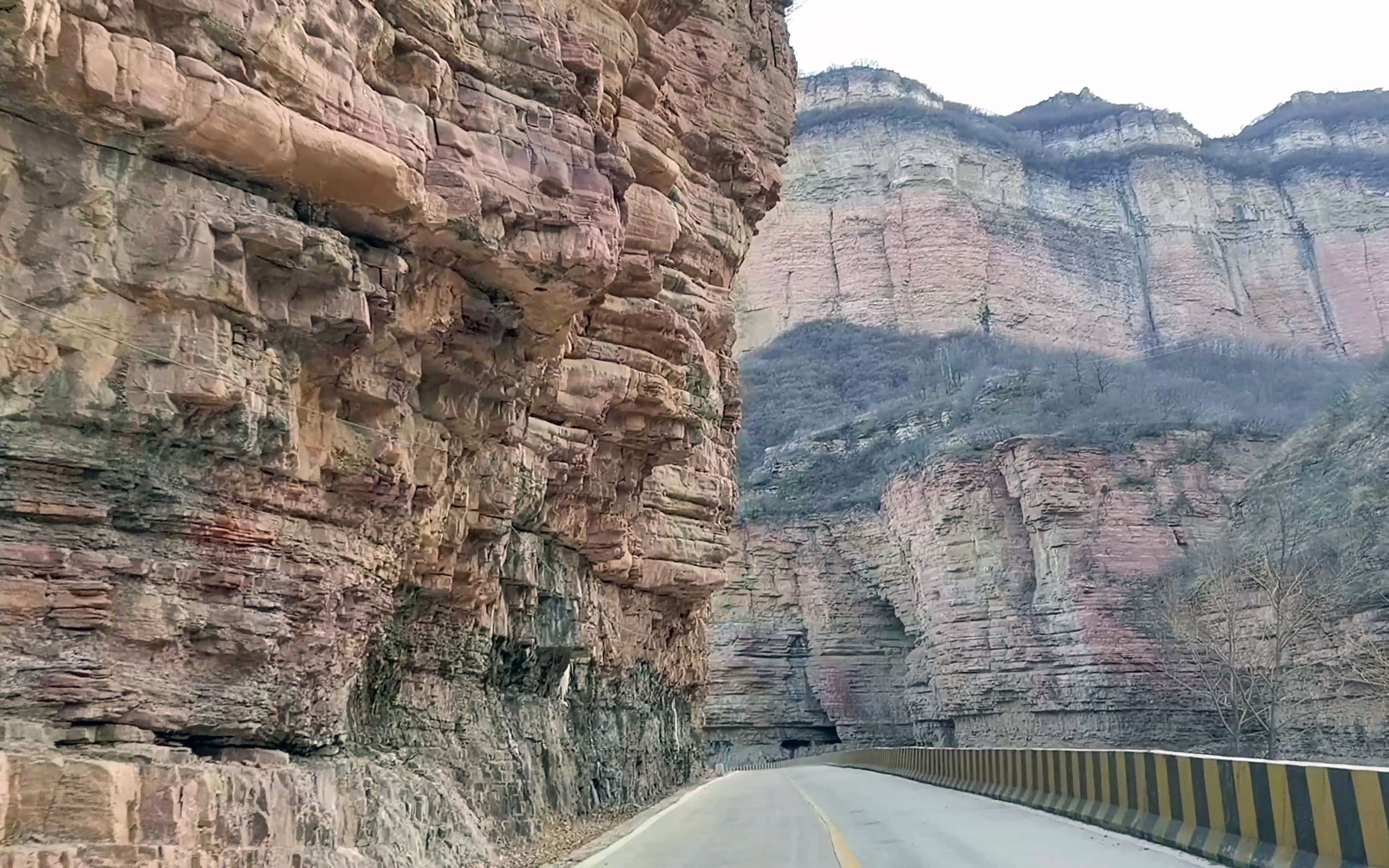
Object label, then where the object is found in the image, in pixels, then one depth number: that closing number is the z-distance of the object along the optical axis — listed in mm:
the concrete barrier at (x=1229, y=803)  8625
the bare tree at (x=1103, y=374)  56250
